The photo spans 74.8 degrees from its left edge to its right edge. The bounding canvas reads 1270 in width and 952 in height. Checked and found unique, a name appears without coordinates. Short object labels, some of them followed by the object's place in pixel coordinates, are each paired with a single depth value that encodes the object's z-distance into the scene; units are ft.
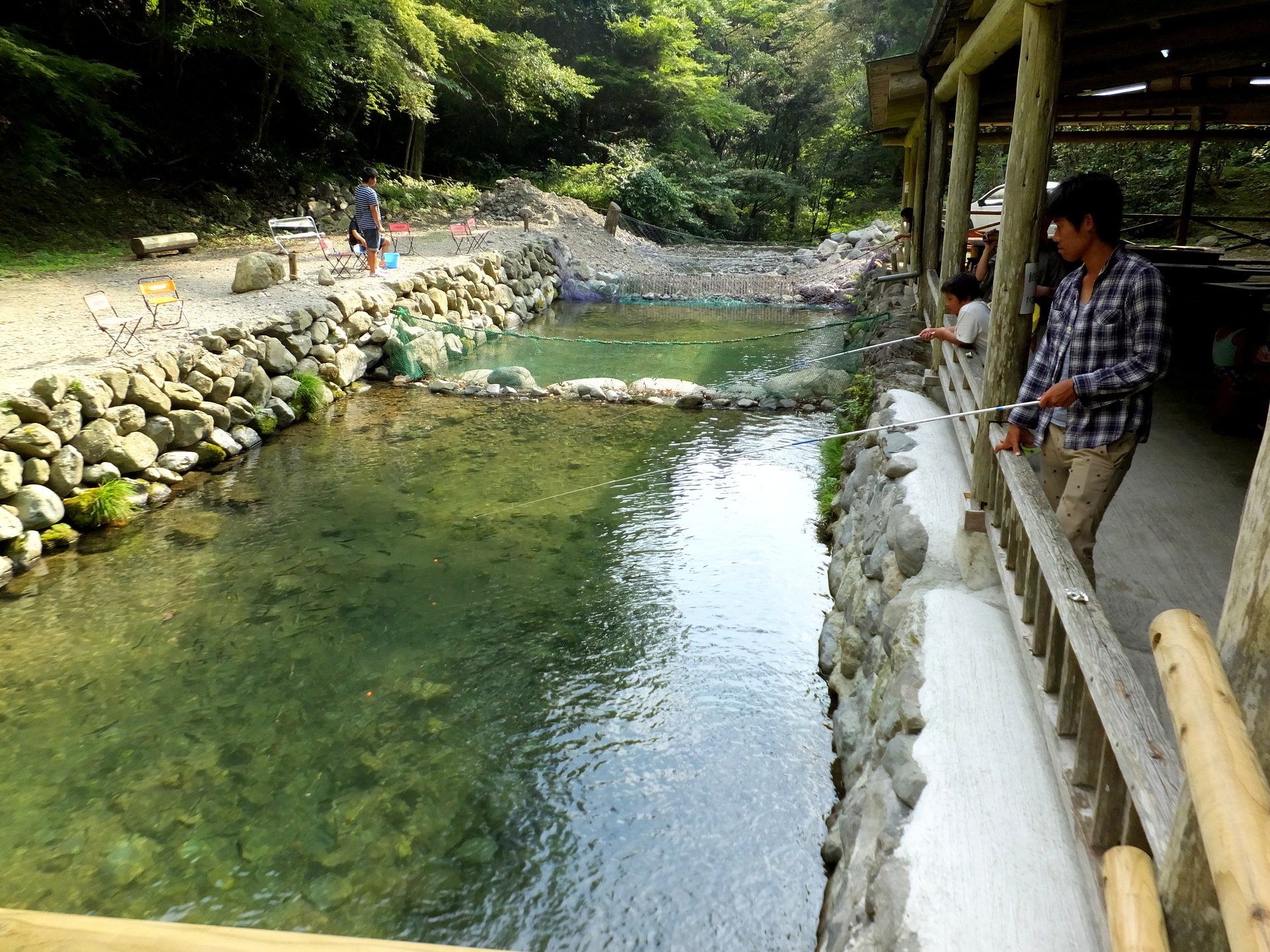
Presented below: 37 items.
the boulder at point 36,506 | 17.66
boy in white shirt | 13.69
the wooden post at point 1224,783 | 3.32
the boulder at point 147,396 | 21.34
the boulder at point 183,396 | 22.57
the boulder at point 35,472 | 18.01
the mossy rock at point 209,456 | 22.76
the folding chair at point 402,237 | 43.60
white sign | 10.47
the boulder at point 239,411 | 24.58
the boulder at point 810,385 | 29.32
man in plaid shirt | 7.84
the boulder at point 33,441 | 17.87
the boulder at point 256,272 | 31.86
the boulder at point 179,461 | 21.66
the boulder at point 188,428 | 22.34
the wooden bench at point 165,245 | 37.58
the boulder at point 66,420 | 18.86
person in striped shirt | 35.01
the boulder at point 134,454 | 20.16
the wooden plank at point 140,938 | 3.97
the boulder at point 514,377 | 31.07
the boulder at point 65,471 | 18.58
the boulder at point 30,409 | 18.25
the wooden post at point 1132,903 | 4.46
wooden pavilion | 3.94
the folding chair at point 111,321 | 22.25
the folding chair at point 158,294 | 24.04
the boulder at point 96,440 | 19.54
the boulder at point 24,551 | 17.06
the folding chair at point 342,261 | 37.22
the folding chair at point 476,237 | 48.93
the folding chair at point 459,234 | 46.97
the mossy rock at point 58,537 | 17.92
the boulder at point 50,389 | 18.85
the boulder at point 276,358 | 26.99
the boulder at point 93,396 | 19.70
